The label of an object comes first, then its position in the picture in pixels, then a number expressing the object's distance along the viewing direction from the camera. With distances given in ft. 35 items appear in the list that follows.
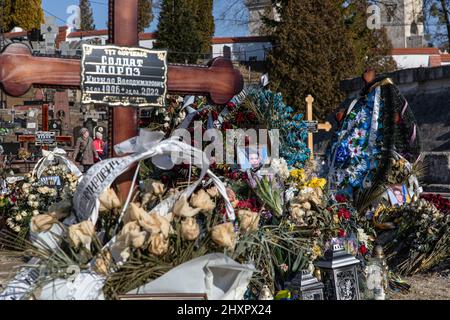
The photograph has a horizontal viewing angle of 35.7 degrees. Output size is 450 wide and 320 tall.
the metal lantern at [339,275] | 14.34
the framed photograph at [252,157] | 19.44
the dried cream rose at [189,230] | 12.68
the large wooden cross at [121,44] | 14.40
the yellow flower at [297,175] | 17.98
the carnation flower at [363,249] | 17.37
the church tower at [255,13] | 173.37
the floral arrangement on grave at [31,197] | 24.95
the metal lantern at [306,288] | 14.11
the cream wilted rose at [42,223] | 13.03
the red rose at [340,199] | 18.92
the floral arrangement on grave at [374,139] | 23.09
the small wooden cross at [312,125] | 44.61
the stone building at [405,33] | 179.89
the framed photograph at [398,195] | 23.18
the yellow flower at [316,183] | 17.61
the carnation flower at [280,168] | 17.98
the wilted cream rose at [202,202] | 13.38
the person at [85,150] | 47.26
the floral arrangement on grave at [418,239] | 19.57
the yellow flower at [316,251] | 15.49
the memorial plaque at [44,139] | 52.47
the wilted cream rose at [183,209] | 13.06
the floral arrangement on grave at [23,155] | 62.28
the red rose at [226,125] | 20.83
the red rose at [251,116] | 21.29
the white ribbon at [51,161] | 27.14
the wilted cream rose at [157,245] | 12.17
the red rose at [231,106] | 20.64
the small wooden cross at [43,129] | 74.87
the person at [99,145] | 48.25
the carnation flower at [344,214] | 17.51
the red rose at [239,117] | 21.09
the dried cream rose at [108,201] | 13.41
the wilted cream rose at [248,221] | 14.12
